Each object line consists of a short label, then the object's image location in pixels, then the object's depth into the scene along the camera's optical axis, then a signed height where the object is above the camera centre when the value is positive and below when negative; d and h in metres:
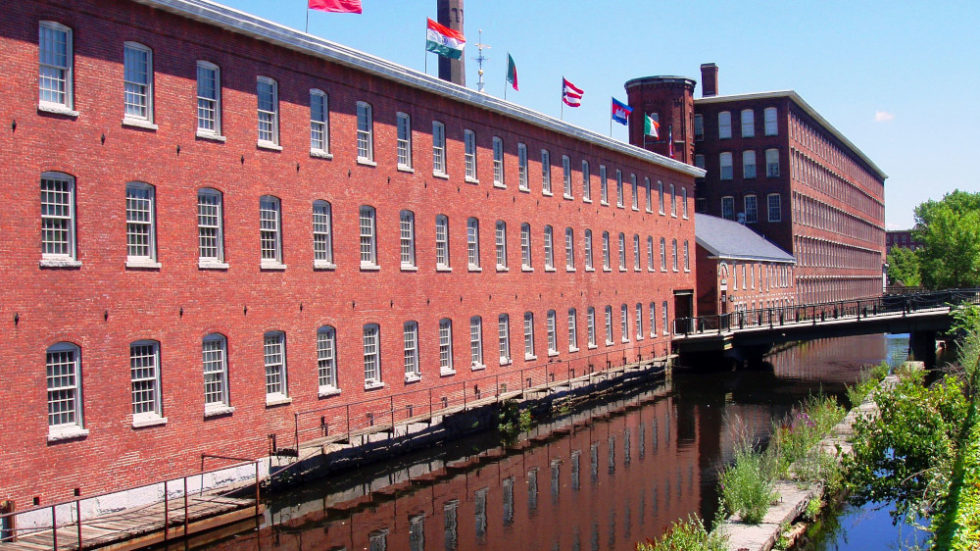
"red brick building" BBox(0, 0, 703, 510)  18.98 +1.61
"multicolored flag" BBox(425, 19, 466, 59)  30.52 +8.31
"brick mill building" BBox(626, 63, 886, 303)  70.81 +10.57
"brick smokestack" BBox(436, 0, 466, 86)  39.60 +11.77
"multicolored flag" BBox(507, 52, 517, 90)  37.19 +8.70
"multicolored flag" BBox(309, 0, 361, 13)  25.02 +7.79
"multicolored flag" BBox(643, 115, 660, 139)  48.21 +8.24
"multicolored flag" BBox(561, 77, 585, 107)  40.33 +8.43
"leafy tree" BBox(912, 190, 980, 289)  89.31 +2.44
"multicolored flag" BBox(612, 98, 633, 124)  44.16 +8.23
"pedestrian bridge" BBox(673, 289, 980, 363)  46.96 -2.39
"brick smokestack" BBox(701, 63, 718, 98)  80.75 +17.71
